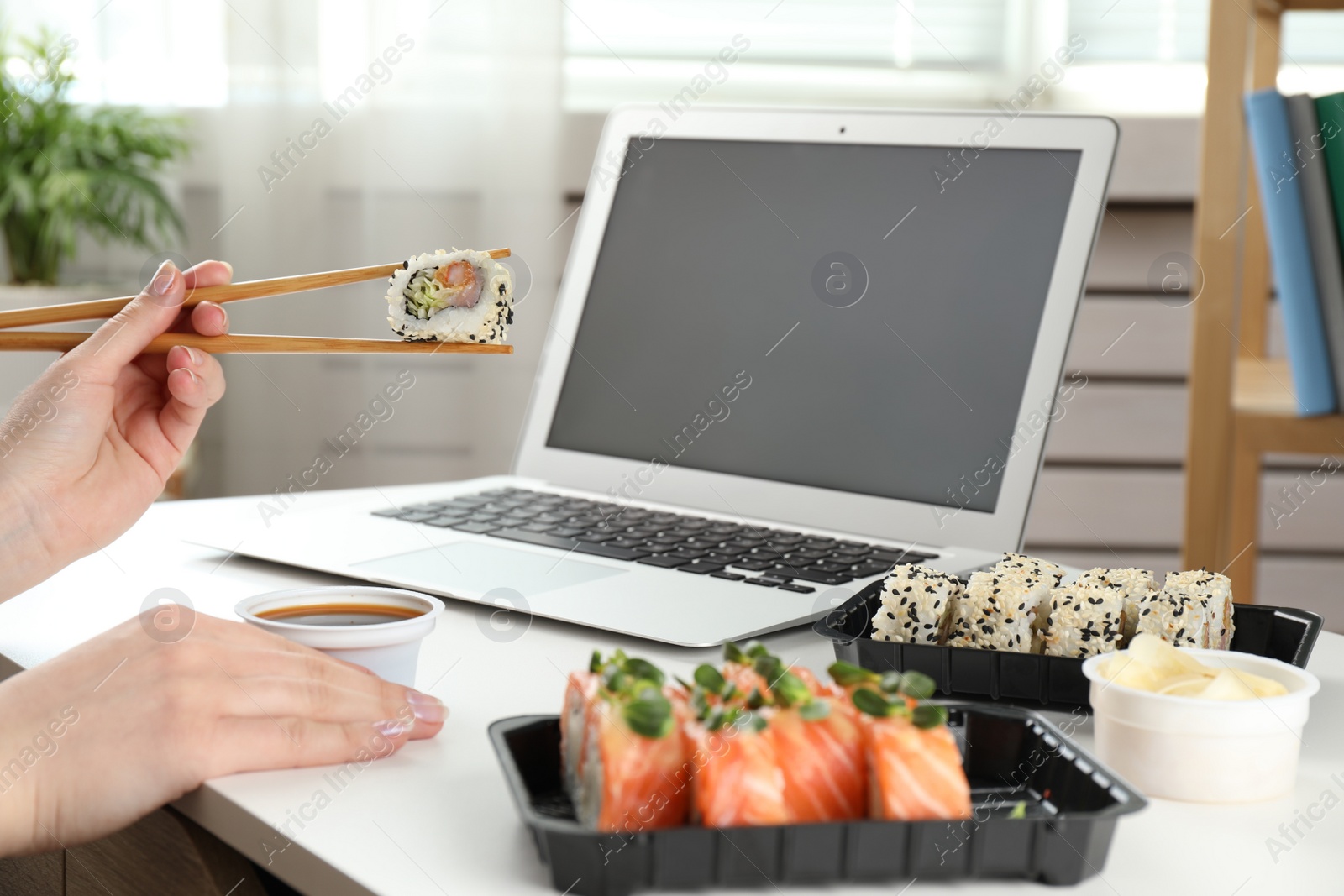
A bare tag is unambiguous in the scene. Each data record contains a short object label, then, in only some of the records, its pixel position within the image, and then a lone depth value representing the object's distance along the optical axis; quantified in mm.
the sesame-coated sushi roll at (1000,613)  665
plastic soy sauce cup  624
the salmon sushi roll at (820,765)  449
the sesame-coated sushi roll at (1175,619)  657
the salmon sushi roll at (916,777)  440
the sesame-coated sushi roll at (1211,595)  673
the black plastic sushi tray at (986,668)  645
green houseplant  2303
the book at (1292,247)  1193
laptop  967
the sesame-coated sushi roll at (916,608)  683
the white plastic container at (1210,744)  535
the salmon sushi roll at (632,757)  440
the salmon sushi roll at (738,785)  434
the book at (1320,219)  1171
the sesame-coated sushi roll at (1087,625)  652
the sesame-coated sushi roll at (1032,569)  696
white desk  463
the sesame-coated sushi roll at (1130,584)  668
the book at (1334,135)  1148
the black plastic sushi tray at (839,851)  432
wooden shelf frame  1176
